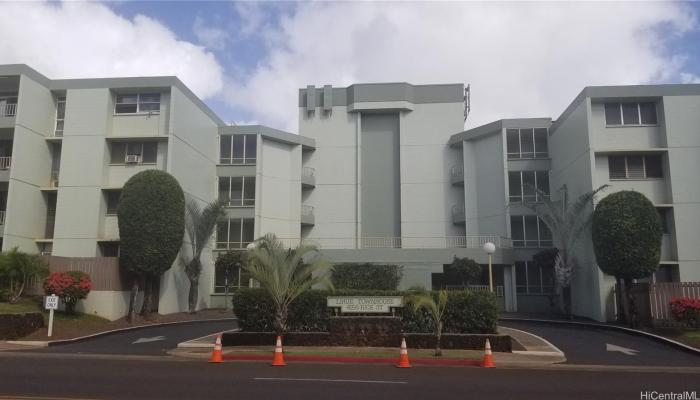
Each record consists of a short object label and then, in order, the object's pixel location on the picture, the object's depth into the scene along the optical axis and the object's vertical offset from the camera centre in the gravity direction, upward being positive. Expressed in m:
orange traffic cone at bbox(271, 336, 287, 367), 14.66 -1.78
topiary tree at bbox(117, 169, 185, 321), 26.38 +3.00
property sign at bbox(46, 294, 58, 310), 20.81 -0.51
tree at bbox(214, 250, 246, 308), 32.75 +1.54
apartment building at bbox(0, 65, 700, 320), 29.30 +7.39
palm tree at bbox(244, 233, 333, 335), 17.45 +0.52
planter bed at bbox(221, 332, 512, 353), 17.64 -1.62
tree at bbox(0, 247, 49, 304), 23.67 +0.75
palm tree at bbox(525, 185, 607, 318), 28.89 +3.38
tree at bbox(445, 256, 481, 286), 32.25 +1.16
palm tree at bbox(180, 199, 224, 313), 31.25 +3.30
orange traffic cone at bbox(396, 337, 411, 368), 14.46 -1.76
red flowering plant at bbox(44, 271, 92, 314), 23.31 +0.13
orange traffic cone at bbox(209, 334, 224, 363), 15.25 -1.73
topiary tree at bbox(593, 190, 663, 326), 24.34 +2.24
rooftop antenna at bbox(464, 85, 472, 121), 43.16 +14.40
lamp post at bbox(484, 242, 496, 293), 21.58 +1.62
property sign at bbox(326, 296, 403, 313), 18.75 -0.43
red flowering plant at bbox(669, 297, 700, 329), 20.77 -0.74
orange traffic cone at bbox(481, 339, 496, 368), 14.64 -1.78
